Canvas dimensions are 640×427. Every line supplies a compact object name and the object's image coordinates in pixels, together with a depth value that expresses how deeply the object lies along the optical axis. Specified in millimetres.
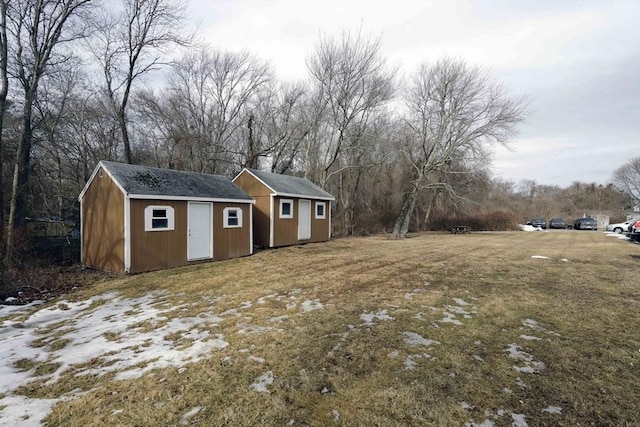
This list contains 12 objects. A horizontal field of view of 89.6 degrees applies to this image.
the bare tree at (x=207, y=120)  23688
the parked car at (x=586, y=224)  36062
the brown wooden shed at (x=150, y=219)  9414
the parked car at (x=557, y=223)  37594
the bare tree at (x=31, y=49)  10720
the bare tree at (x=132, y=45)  15836
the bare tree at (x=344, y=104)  23484
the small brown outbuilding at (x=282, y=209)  15094
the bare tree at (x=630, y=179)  52781
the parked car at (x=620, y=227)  29520
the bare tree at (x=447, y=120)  21172
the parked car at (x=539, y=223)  36500
